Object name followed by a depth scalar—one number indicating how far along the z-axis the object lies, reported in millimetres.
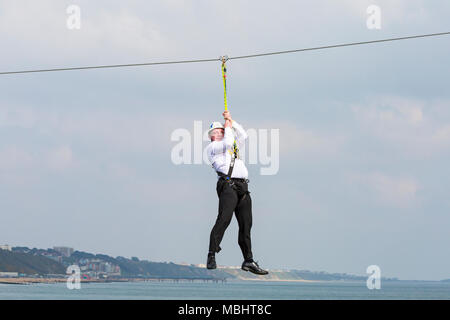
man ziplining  13664
